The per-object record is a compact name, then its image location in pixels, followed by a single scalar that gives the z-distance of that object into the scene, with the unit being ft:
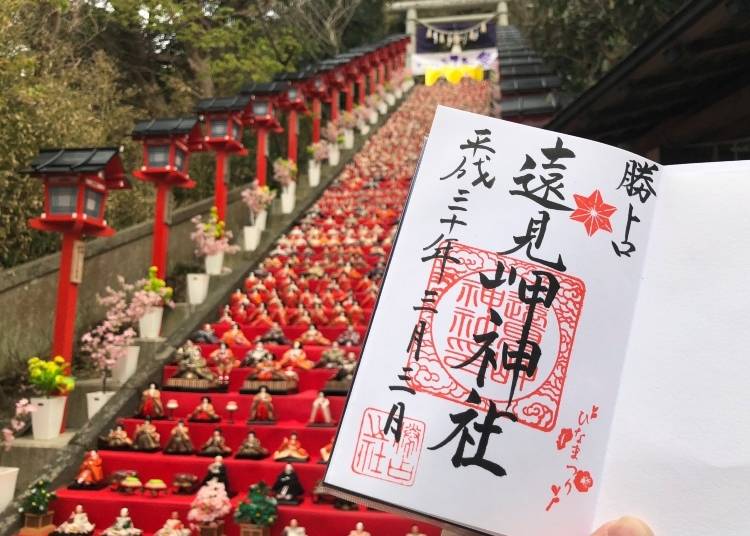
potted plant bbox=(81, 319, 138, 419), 18.37
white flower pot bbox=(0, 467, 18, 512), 15.14
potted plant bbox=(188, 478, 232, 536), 13.69
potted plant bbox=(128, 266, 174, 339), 21.42
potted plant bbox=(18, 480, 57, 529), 14.58
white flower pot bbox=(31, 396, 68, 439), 17.11
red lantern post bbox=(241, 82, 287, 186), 33.96
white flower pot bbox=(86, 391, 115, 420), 18.33
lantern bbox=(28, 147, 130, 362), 18.47
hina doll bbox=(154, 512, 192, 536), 13.67
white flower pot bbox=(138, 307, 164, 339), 21.90
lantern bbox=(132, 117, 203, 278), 24.04
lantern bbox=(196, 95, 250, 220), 29.14
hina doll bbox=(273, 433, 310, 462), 15.69
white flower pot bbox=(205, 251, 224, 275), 27.73
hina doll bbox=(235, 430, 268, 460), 16.02
